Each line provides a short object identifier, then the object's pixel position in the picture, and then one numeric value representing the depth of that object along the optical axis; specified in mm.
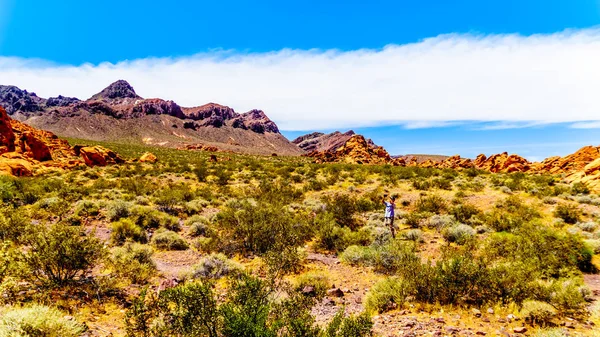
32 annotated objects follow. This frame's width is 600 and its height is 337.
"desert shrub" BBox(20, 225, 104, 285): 6008
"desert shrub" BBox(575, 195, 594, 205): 14794
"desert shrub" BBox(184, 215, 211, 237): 11452
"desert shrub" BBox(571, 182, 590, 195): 16903
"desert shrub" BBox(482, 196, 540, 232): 11770
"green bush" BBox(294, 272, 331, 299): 6872
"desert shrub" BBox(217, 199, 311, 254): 9883
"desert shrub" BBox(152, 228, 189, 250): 10078
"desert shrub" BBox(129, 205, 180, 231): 11914
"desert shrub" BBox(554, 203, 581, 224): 12705
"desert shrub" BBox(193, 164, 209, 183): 23078
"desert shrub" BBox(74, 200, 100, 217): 12391
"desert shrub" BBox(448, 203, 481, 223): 13261
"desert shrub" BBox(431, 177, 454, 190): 20250
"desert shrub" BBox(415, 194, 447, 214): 14680
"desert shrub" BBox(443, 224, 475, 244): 10609
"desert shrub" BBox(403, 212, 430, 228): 12828
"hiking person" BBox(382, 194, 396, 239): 11766
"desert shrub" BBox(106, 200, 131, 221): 12273
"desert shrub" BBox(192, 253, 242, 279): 7792
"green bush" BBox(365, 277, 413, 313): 6152
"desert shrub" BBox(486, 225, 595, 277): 7900
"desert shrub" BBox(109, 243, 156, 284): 7199
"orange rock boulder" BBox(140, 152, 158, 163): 31759
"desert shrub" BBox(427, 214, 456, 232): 12156
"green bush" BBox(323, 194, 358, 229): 13109
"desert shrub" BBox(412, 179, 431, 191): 20027
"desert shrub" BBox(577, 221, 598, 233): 11398
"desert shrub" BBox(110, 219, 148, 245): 10188
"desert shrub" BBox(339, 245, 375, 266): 8789
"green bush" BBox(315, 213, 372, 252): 10430
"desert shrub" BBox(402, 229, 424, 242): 11039
